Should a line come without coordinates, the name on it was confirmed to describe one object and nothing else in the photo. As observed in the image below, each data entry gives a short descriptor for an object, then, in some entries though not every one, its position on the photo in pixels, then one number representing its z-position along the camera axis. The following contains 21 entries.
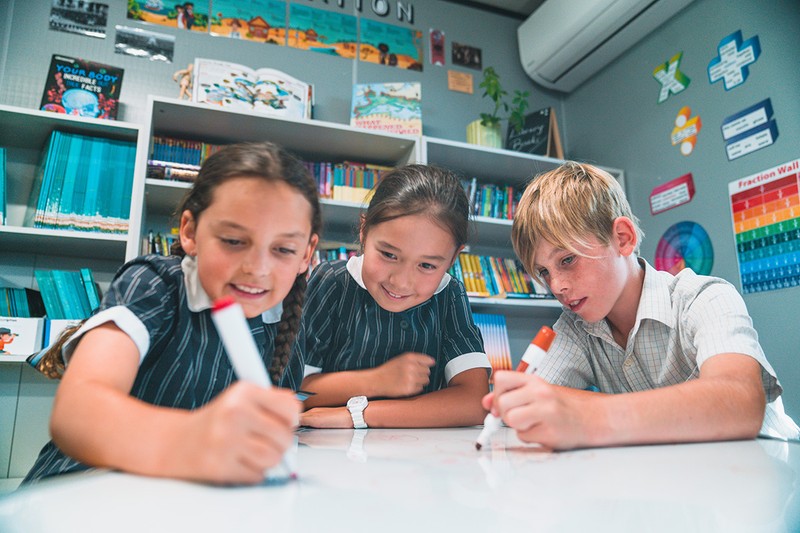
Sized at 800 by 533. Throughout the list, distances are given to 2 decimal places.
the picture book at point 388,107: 2.55
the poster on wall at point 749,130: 2.15
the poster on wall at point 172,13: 2.52
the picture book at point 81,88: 2.16
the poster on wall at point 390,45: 2.96
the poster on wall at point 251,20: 2.67
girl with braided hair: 0.41
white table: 0.35
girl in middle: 1.06
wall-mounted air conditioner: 2.59
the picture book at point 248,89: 2.28
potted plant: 2.79
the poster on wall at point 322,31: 2.83
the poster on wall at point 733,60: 2.23
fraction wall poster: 2.02
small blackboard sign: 2.79
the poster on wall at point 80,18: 2.38
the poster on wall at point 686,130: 2.49
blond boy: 0.71
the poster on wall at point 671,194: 2.51
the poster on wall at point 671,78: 2.57
